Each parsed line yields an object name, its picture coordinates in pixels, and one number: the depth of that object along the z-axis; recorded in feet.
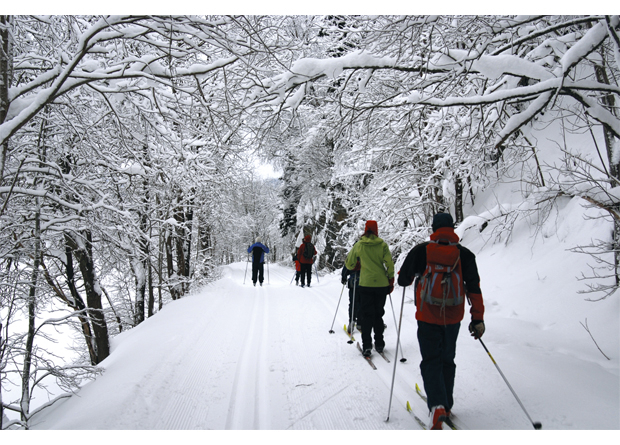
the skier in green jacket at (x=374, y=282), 15.16
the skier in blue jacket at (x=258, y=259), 40.24
